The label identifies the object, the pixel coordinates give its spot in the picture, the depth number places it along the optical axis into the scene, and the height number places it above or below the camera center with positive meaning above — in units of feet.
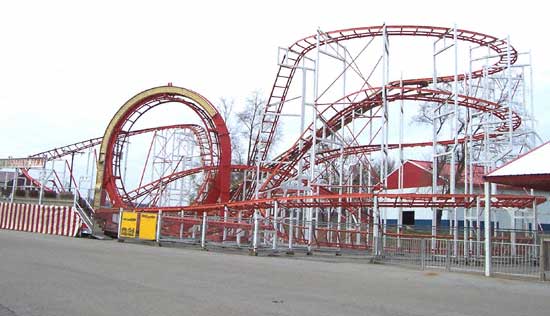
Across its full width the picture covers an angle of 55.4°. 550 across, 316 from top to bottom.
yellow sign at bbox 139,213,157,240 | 79.15 -1.53
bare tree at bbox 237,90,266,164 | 164.45 +32.51
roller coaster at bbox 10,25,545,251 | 74.59 +15.34
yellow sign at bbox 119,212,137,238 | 83.10 -1.51
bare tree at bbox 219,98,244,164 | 174.70 +22.63
